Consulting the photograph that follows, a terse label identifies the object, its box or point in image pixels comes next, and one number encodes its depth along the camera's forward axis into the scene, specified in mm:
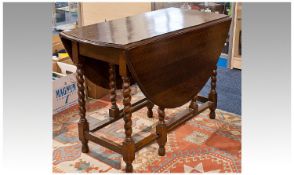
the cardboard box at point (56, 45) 3696
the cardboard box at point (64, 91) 3064
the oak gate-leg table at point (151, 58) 2092
